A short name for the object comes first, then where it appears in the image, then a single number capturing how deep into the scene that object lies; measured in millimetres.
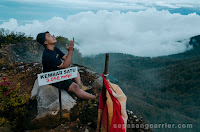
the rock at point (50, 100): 4434
